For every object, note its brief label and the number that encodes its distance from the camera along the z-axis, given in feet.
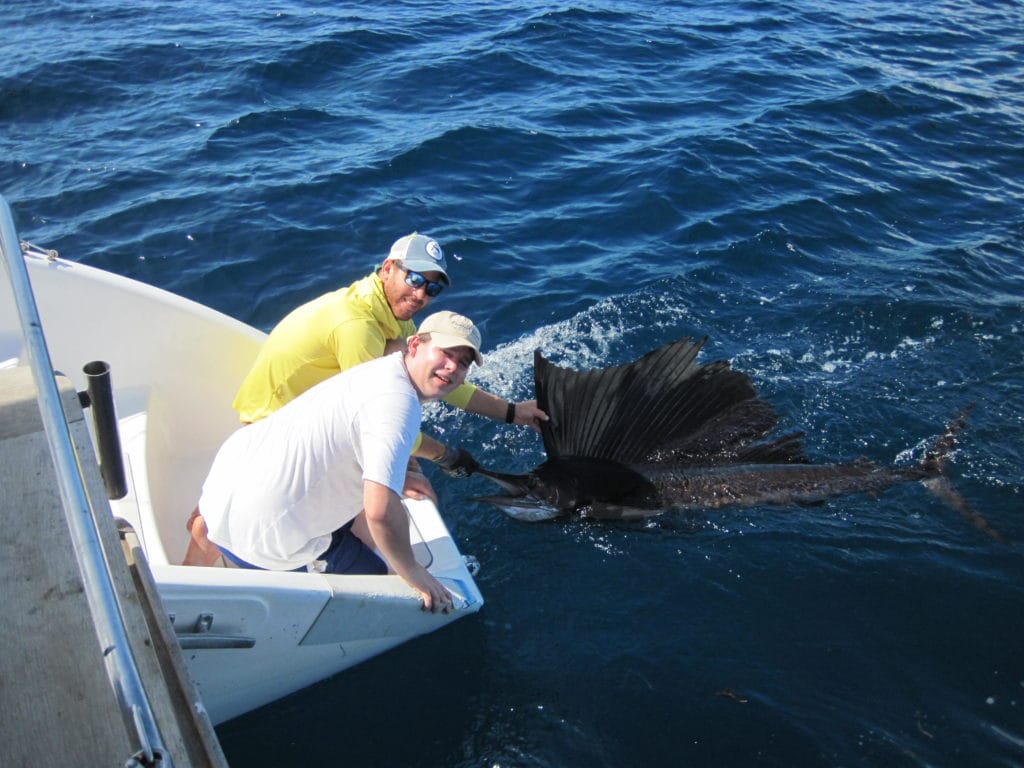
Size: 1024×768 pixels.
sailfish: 10.18
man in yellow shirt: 8.33
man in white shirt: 6.31
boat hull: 6.22
